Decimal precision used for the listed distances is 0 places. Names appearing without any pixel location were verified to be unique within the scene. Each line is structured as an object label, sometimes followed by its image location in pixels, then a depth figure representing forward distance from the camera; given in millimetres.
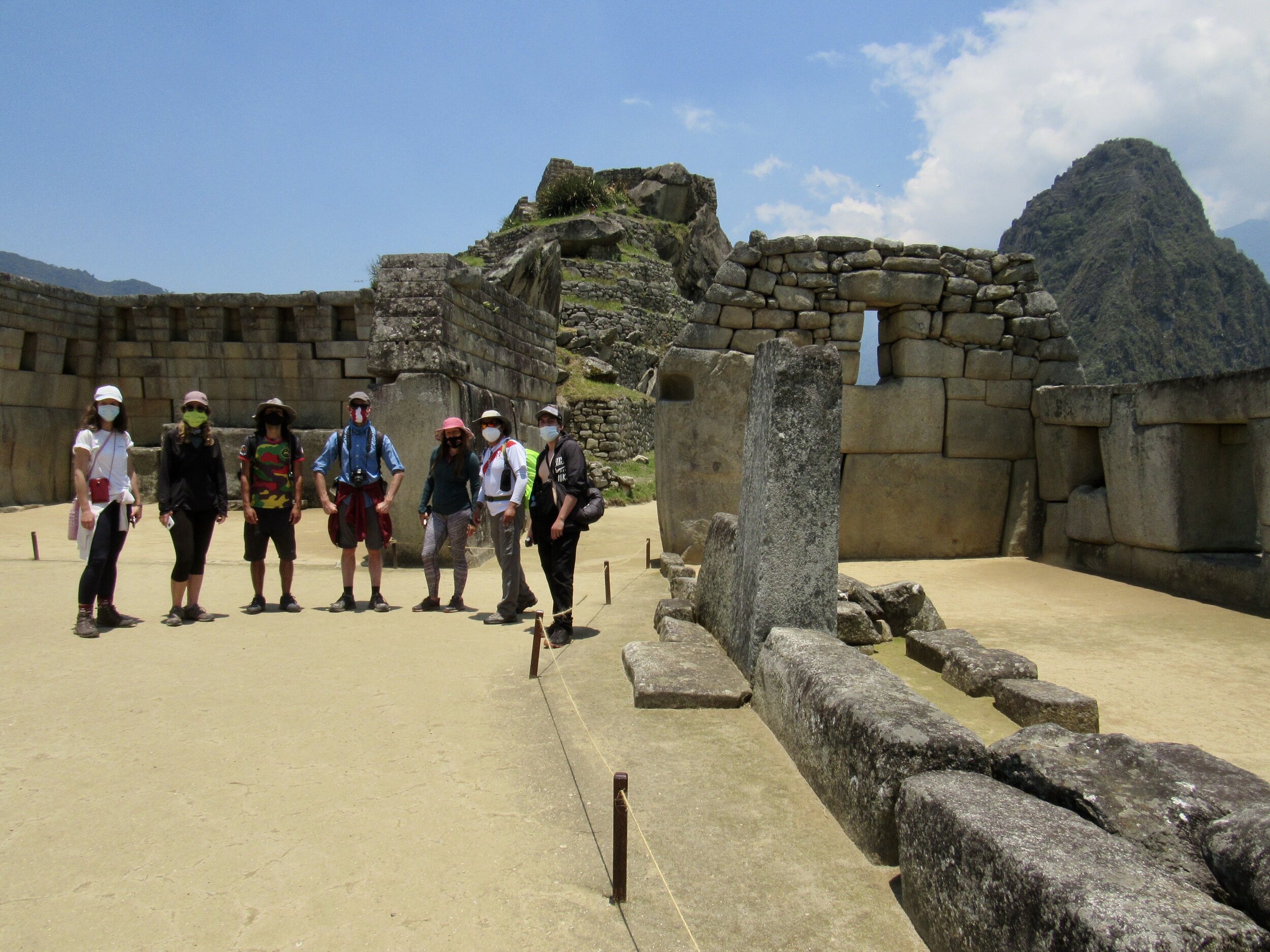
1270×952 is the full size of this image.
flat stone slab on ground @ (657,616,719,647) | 4973
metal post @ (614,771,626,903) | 2396
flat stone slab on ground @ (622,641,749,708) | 4094
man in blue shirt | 6633
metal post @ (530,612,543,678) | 4707
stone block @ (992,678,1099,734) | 3828
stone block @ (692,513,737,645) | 4836
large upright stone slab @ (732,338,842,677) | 4051
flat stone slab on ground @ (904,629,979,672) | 4957
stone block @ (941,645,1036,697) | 4367
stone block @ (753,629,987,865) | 2625
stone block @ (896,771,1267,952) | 1617
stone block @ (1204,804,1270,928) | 1778
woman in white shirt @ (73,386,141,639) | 5641
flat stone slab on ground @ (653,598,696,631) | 5637
